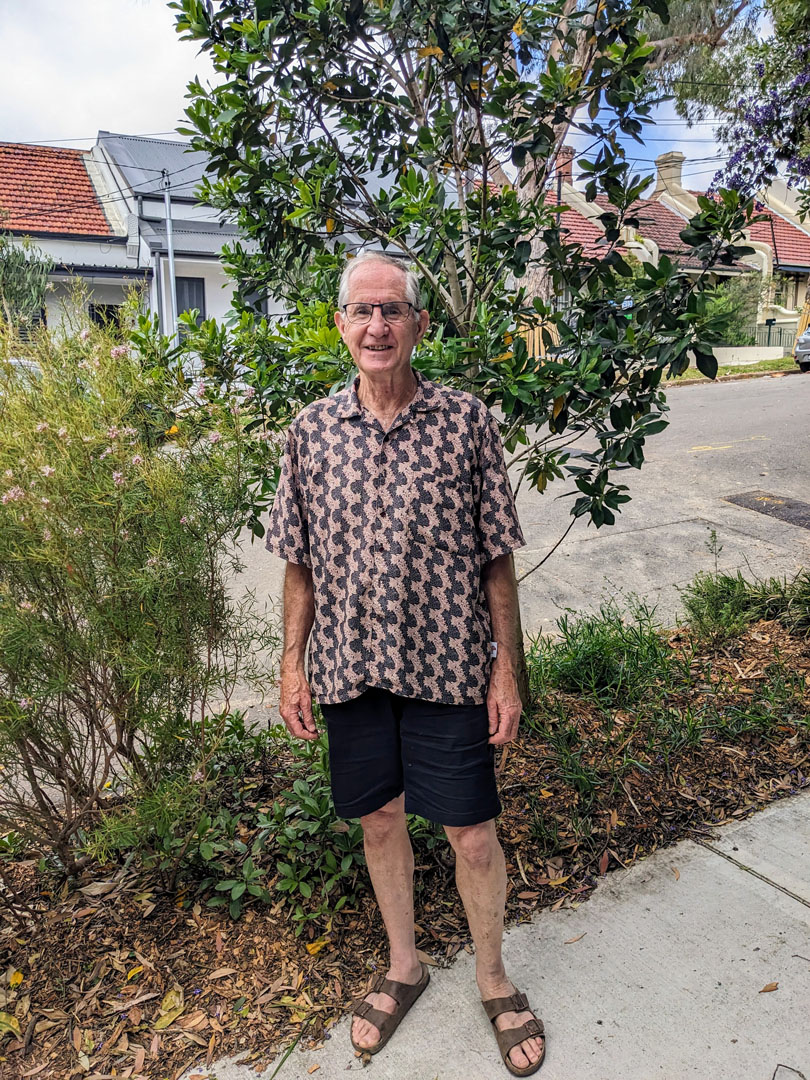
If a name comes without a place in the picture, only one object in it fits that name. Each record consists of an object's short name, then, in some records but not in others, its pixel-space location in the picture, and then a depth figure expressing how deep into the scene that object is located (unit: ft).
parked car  72.13
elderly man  7.45
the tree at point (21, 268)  41.92
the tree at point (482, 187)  9.98
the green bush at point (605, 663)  13.87
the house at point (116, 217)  59.00
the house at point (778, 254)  98.32
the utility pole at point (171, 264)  57.16
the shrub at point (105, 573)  7.99
